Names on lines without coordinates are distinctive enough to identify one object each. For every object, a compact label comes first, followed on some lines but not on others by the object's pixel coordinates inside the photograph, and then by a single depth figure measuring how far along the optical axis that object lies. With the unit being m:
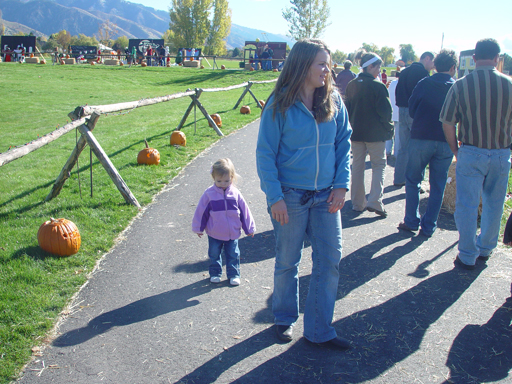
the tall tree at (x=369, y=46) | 93.41
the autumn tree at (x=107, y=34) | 103.56
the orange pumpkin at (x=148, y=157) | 9.13
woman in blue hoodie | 3.04
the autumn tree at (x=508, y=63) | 23.87
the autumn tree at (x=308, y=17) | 55.34
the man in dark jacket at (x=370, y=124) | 6.13
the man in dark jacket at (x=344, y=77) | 10.06
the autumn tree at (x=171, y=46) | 86.81
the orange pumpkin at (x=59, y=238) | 4.86
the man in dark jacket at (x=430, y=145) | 5.50
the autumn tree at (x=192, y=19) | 72.19
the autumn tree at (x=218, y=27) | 77.31
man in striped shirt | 4.41
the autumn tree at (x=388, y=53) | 125.54
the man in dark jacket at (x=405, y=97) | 7.98
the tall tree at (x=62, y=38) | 102.74
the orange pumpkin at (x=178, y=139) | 11.14
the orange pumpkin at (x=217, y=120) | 14.28
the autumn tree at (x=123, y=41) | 123.36
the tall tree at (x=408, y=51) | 104.80
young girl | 4.32
